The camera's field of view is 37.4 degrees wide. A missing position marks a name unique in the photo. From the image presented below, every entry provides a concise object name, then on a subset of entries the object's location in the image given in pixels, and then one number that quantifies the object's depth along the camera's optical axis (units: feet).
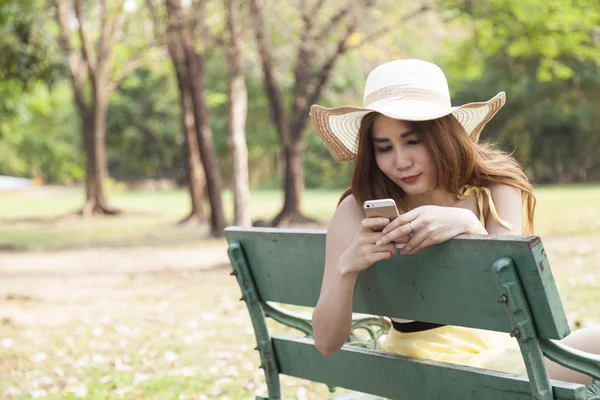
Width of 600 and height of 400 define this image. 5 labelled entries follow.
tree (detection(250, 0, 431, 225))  56.39
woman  8.73
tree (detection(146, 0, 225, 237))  49.73
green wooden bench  7.11
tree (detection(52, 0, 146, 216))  84.99
